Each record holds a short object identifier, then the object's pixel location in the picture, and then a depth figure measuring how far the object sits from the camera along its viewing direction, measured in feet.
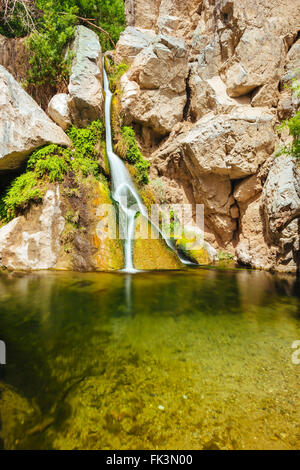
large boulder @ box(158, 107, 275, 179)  33.06
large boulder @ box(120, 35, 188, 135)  38.65
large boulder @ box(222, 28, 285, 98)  35.55
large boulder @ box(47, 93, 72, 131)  31.40
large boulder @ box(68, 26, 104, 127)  31.30
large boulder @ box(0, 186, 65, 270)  23.06
